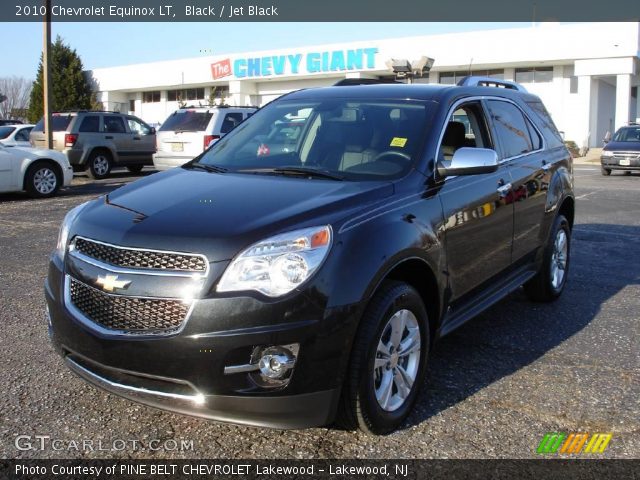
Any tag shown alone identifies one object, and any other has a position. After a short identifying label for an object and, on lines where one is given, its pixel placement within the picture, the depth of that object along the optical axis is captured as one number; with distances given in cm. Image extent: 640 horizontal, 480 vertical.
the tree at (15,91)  7044
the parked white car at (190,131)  1472
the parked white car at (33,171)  1275
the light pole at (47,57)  1780
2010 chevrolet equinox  288
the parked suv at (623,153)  1995
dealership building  3303
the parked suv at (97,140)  1762
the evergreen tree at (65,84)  5212
